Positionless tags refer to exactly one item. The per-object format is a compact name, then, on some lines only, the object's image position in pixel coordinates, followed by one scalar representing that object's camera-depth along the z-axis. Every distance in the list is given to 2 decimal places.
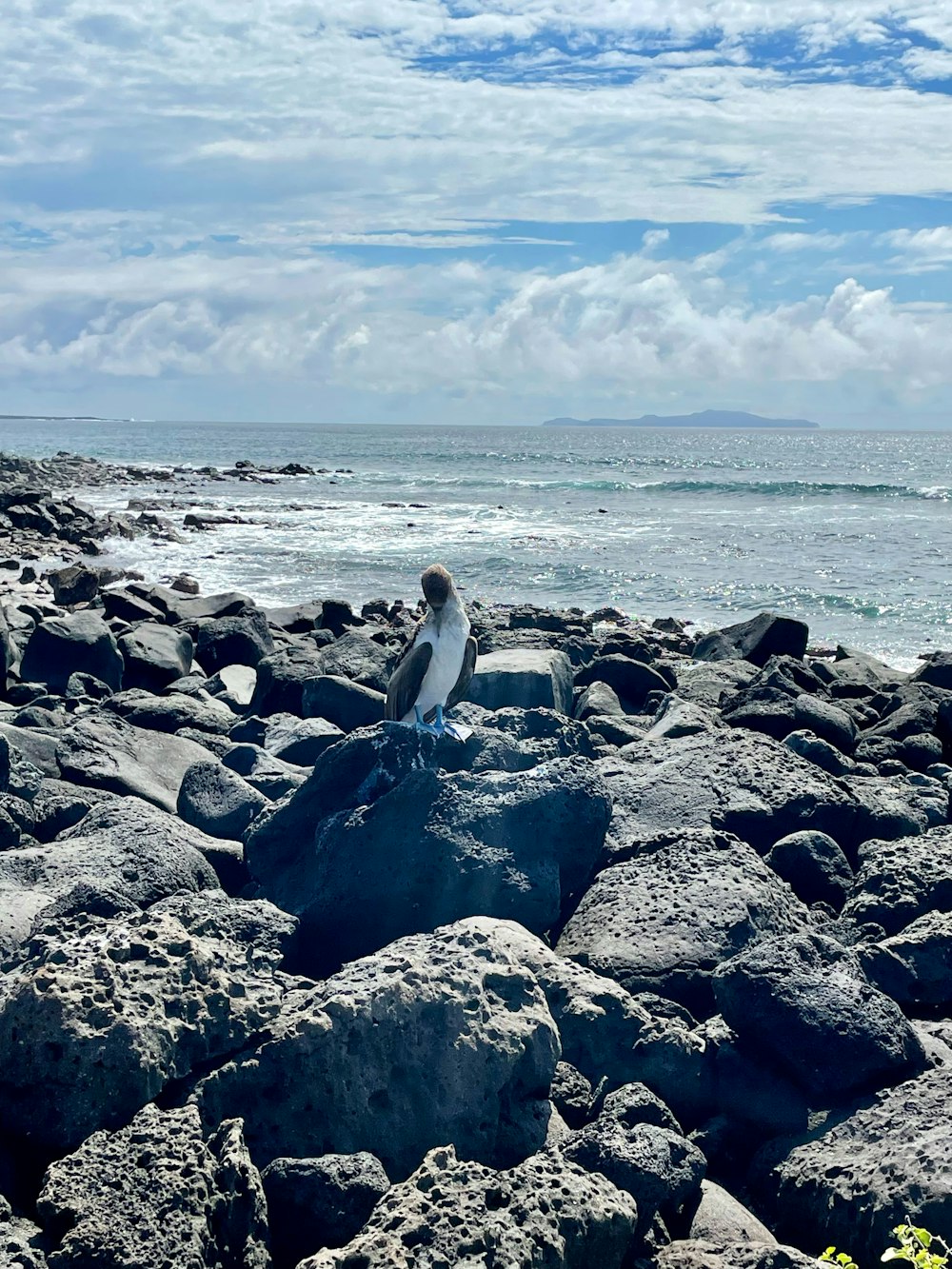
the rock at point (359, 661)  11.25
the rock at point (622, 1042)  4.68
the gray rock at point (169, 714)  9.75
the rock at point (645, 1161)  3.95
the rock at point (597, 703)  10.75
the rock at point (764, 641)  15.08
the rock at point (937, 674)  12.71
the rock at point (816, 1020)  4.60
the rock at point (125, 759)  7.64
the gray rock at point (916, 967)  5.31
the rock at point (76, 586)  19.20
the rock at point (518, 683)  9.44
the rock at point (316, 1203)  3.70
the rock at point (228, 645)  13.96
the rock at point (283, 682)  11.30
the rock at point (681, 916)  5.34
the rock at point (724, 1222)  4.14
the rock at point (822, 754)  8.63
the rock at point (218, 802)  7.07
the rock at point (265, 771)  7.55
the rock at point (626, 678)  12.70
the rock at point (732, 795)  6.77
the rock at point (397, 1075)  4.07
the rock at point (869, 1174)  3.99
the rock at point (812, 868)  6.45
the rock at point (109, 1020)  3.93
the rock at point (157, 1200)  3.38
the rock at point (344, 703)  9.87
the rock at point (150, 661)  12.54
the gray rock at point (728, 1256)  3.49
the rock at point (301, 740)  8.68
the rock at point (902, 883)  5.93
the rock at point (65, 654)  11.74
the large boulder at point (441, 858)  5.56
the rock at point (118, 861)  5.62
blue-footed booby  6.95
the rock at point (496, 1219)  3.35
